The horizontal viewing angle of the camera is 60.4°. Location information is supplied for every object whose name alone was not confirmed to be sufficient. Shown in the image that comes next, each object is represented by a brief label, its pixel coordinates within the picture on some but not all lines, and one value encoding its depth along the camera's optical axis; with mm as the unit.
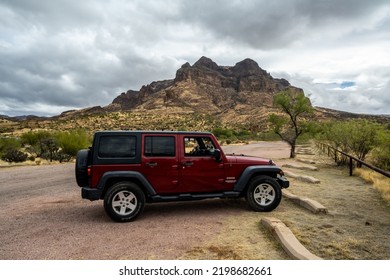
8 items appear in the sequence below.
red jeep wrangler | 6715
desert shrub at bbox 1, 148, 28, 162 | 21531
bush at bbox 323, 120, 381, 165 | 15297
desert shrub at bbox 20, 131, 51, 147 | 31219
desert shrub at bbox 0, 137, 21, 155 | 23922
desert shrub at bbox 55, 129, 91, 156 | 24016
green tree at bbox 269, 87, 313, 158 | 22000
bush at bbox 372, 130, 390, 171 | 13508
